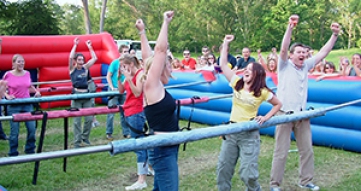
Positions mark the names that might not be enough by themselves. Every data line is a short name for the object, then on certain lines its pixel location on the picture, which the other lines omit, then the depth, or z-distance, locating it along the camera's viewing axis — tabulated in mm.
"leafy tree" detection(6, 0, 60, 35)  19734
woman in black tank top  2895
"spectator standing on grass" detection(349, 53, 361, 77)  6820
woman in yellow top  3602
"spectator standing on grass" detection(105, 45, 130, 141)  7164
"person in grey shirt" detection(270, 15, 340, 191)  4289
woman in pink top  5879
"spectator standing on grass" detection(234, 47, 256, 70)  7957
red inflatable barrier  10422
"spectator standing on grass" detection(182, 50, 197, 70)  10836
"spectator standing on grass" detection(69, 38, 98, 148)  6422
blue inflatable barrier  6043
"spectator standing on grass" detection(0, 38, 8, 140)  7414
